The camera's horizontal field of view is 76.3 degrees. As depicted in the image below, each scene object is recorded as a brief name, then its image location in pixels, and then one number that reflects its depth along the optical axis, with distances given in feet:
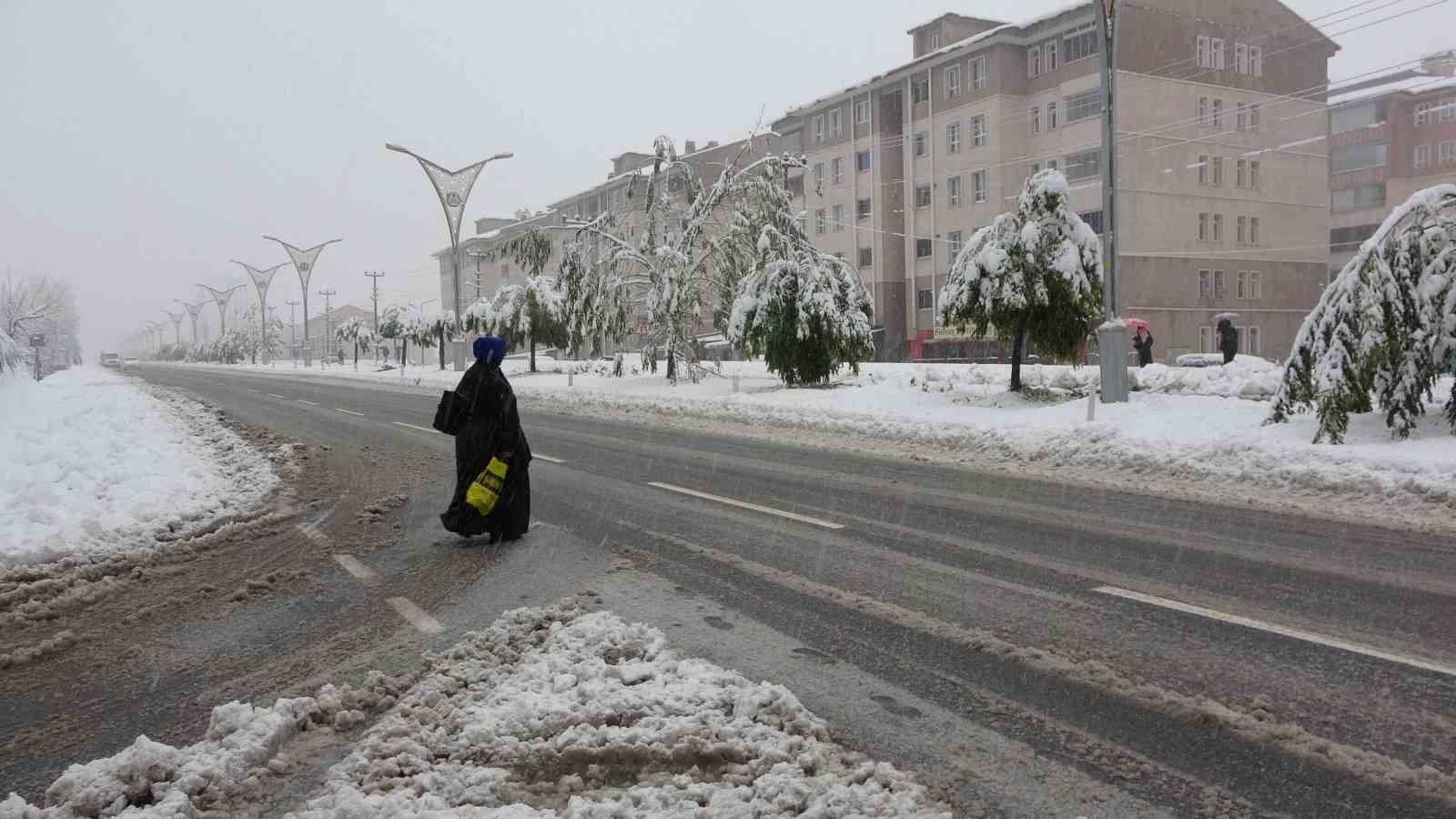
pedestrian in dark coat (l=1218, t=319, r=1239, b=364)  78.69
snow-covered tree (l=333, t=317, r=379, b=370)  276.00
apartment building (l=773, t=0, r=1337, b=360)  147.23
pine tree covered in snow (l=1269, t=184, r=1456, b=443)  34.14
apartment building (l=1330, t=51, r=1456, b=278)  203.10
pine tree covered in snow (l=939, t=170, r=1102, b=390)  56.49
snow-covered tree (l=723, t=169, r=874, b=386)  74.74
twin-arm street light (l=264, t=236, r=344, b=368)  225.97
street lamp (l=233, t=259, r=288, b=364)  271.08
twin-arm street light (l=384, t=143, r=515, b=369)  126.11
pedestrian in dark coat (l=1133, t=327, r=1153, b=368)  83.31
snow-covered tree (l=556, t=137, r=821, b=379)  90.38
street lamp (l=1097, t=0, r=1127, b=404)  49.44
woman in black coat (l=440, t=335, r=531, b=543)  23.93
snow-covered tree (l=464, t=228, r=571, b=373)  147.64
